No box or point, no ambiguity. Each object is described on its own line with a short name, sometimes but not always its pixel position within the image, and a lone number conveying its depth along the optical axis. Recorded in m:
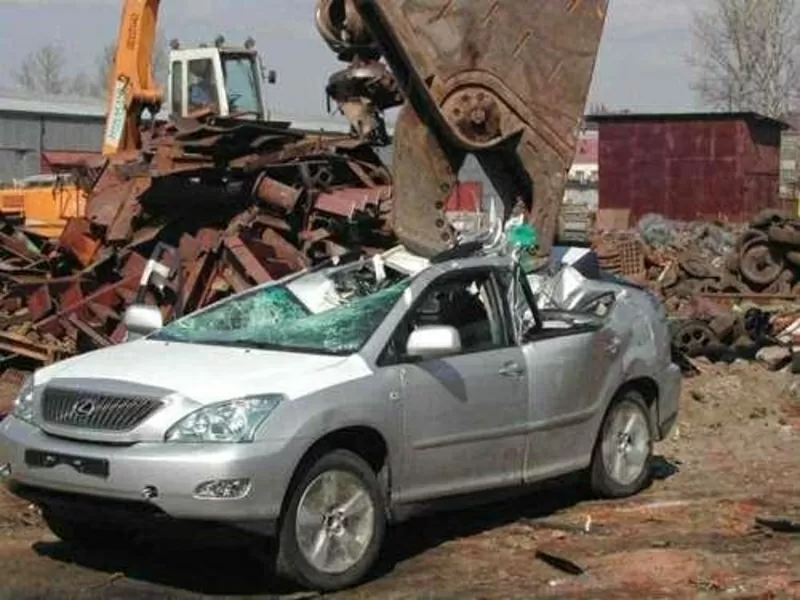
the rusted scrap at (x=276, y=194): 15.73
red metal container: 41.34
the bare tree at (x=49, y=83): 98.99
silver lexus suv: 6.92
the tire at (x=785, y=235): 23.20
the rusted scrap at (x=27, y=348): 14.80
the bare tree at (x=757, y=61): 72.31
